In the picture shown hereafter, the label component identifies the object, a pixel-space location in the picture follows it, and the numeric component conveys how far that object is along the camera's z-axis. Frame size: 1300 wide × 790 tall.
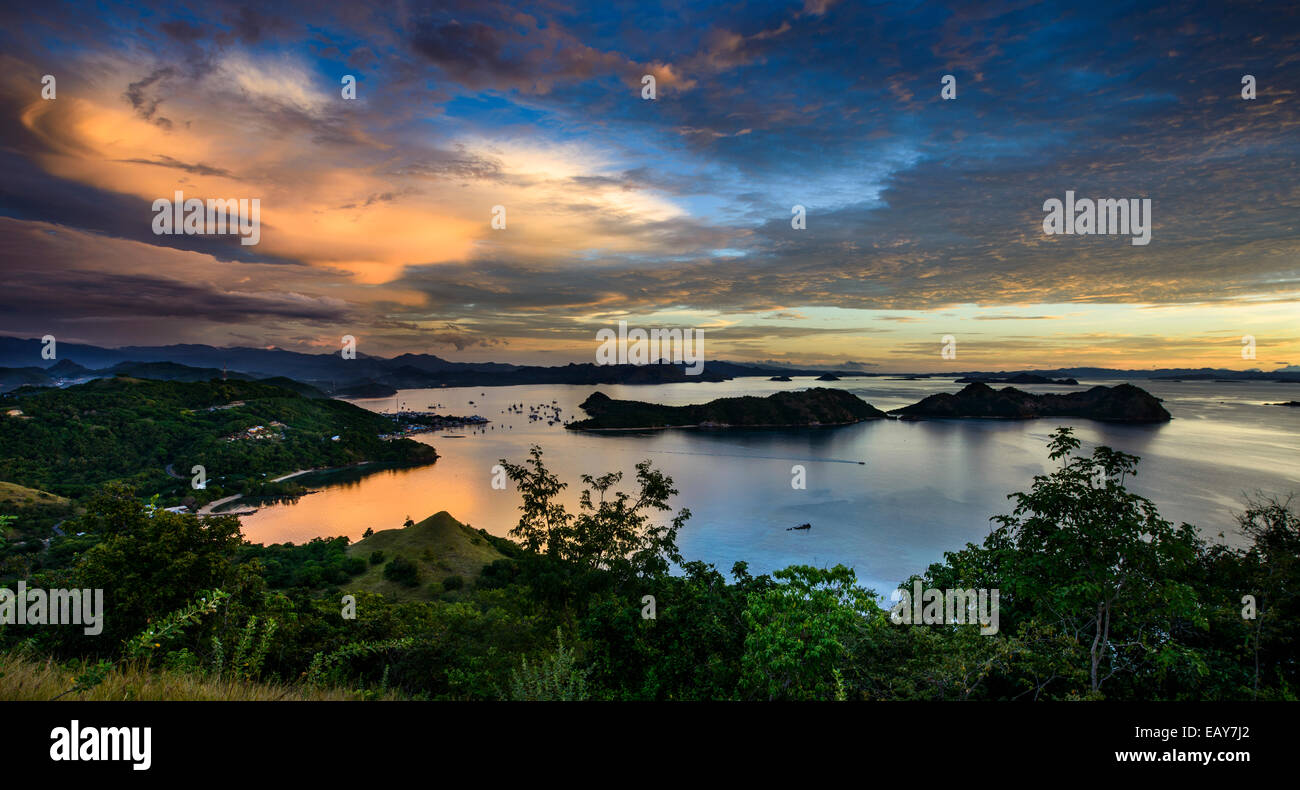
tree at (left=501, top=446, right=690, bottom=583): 15.09
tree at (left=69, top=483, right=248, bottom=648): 9.44
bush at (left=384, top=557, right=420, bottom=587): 30.73
